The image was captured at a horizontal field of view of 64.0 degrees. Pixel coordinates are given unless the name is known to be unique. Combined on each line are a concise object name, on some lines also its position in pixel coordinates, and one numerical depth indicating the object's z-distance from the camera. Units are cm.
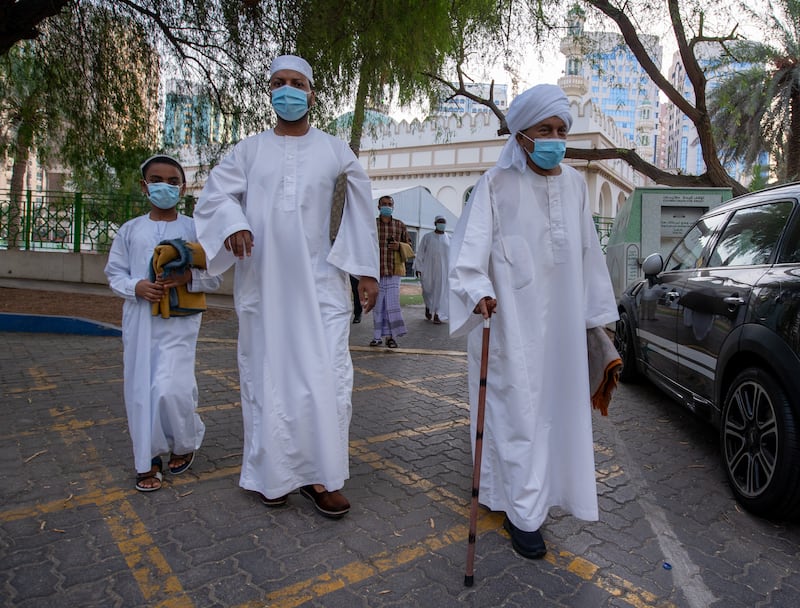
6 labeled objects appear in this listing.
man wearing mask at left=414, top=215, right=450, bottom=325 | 1160
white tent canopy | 2483
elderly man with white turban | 290
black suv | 308
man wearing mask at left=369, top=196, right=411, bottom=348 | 835
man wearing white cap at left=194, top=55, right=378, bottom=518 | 317
